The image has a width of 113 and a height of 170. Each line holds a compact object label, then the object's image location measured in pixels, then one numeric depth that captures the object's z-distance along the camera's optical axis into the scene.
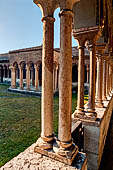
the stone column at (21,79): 15.72
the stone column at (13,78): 16.59
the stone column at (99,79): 4.70
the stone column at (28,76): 15.10
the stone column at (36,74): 14.31
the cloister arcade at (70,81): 1.91
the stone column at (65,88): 1.88
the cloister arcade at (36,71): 14.67
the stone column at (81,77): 3.47
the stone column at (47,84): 2.00
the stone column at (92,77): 3.51
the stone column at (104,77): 5.88
